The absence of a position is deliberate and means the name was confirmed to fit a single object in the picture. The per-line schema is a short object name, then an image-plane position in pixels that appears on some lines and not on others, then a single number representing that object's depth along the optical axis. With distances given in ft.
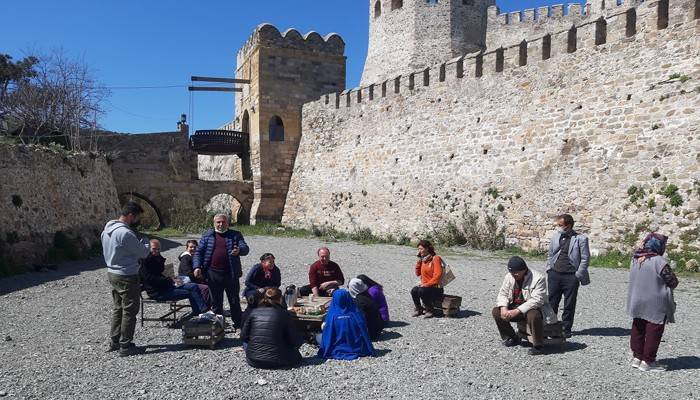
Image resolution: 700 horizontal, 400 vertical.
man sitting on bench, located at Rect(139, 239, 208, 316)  22.00
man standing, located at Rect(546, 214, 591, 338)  19.93
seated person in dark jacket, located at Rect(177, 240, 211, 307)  22.63
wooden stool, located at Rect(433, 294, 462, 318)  23.96
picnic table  20.26
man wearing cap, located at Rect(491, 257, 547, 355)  18.25
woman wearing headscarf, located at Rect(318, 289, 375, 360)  18.44
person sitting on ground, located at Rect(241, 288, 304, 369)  17.07
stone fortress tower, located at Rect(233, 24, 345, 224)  77.25
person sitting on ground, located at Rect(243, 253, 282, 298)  22.25
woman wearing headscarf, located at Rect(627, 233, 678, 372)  16.22
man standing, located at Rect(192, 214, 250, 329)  21.53
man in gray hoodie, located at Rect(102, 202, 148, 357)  18.17
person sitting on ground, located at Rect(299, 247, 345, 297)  23.76
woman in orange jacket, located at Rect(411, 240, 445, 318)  24.08
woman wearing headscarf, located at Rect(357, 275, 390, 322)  22.03
